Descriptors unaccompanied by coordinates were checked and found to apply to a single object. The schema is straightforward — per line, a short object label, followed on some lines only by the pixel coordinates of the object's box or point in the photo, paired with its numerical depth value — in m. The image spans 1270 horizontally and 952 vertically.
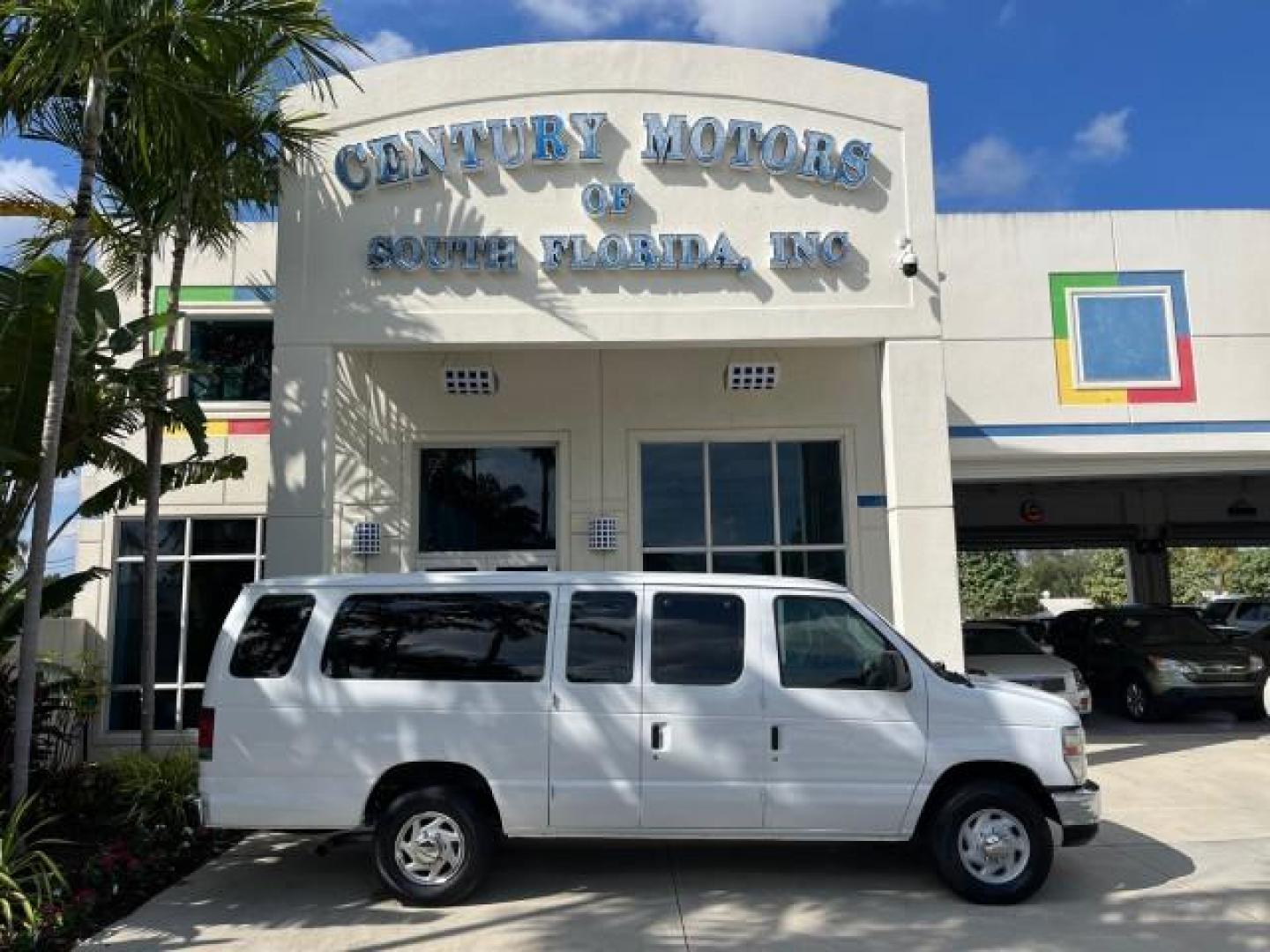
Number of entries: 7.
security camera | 10.68
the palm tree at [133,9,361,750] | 8.19
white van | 6.36
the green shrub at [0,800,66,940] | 5.86
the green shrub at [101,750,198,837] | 8.04
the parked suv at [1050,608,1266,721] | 14.56
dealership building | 10.61
